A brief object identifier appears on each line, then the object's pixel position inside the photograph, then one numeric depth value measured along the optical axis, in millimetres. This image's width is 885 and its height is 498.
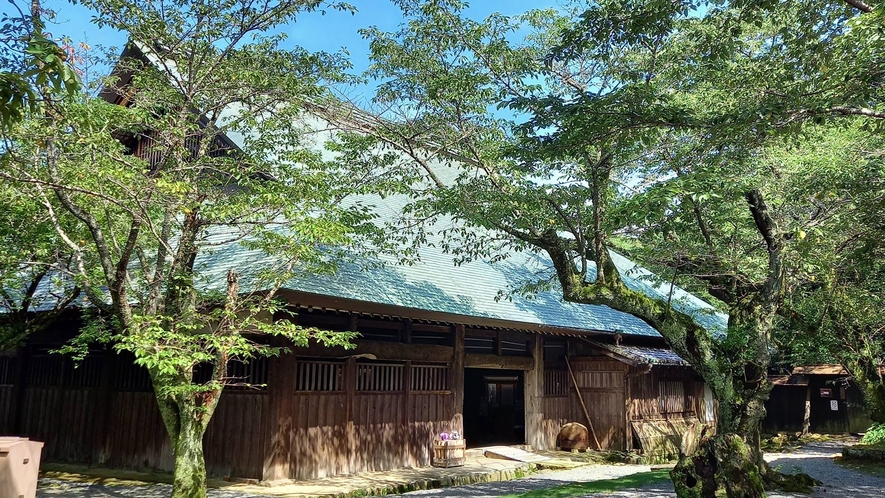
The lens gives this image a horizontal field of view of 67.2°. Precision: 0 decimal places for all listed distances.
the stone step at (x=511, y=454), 13617
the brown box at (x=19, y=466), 7277
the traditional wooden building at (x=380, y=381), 10594
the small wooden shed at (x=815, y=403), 21312
